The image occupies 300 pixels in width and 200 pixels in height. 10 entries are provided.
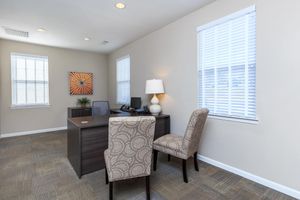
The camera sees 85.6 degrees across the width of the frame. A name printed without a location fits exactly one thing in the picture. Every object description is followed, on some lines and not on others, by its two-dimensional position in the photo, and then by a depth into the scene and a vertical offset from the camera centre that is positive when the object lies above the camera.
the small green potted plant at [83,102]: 5.39 -0.18
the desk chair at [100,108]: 3.80 -0.27
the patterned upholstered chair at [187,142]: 2.09 -0.65
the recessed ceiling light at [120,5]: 2.59 +1.48
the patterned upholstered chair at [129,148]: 1.56 -0.52
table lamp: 3.34 +0.17
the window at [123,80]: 4.88 +0.53
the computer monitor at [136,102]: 4.08 -0.13
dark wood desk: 2.32 -0.71
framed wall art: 5.33 +0.46
